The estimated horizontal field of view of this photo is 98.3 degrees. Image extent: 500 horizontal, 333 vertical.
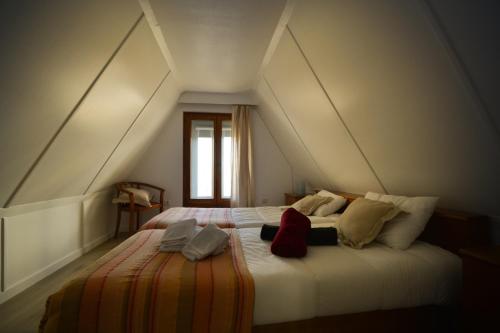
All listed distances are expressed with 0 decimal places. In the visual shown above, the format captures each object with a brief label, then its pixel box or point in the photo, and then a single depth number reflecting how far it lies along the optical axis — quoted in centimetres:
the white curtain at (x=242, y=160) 404
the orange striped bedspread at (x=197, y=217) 219
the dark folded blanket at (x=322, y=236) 163
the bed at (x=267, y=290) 100
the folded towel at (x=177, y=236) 148
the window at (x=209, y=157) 414
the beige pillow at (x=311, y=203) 264
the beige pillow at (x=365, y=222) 160
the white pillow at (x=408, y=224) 154
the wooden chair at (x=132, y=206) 322
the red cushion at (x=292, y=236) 140
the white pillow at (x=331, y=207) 254
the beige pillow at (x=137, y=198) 330
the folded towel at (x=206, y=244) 135
